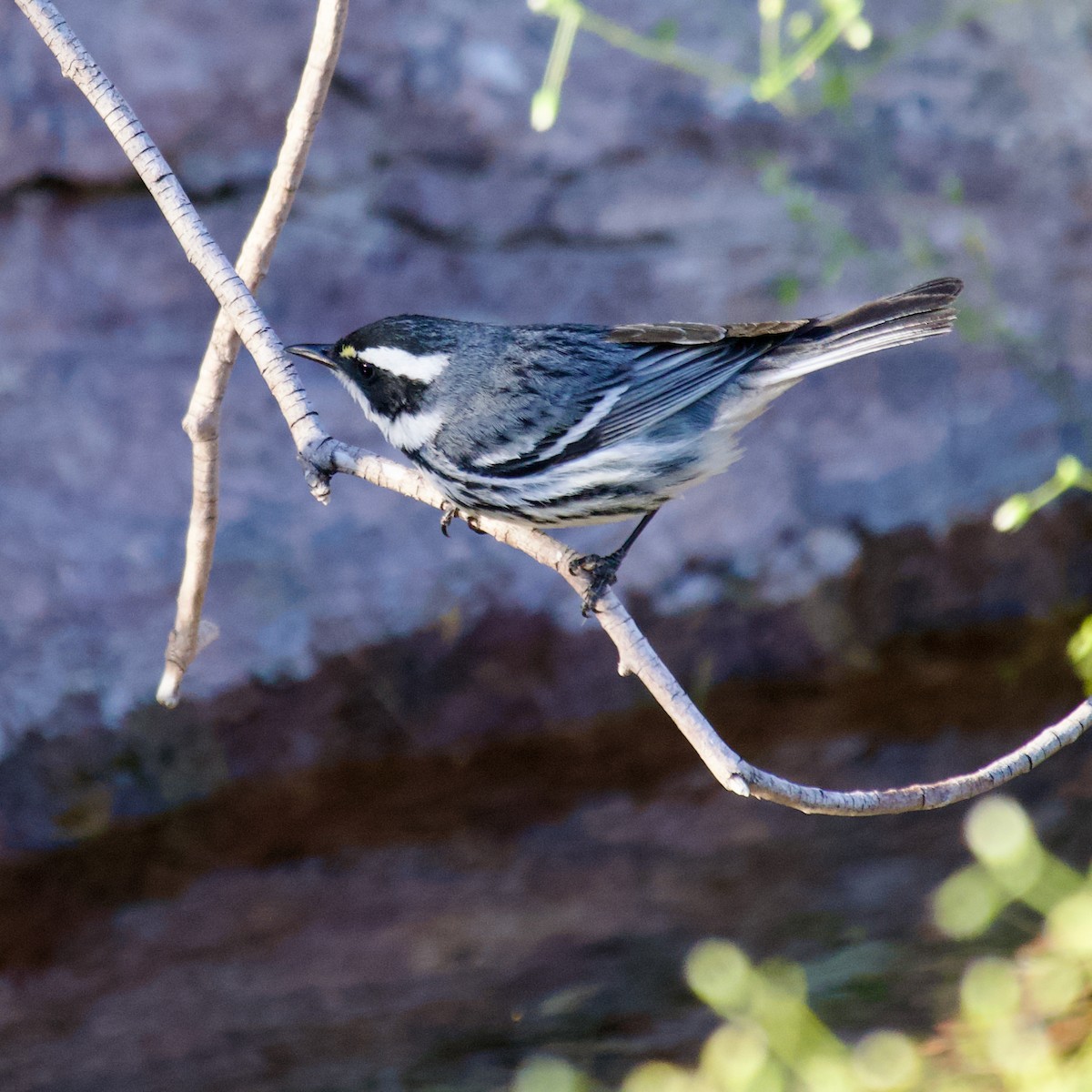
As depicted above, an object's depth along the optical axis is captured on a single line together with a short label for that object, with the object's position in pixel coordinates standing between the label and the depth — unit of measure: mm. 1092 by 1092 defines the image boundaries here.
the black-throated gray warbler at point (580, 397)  5687
